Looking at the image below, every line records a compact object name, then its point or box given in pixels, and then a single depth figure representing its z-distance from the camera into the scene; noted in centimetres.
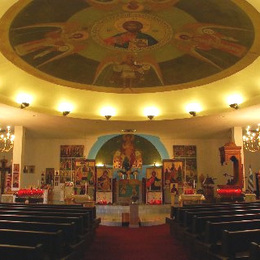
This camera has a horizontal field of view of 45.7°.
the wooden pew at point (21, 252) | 299
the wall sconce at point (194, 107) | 1528
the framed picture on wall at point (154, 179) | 2003
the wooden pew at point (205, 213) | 675
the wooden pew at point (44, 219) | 583
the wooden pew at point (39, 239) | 397
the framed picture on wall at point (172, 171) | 1988
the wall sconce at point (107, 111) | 1591
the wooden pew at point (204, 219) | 582
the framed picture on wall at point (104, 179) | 1995
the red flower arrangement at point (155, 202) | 1931
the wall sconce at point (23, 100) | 1329
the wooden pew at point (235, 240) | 399
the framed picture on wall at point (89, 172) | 1983
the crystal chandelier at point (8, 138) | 1286
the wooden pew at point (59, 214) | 673
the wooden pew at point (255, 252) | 290
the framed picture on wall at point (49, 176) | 2068
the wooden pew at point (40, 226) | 490
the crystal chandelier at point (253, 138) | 1261
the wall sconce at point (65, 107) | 1503
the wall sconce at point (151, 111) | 1594
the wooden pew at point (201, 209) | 778
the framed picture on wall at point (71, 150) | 2083
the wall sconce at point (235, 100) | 1359
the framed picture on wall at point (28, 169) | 2091
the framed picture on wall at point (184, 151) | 2081
